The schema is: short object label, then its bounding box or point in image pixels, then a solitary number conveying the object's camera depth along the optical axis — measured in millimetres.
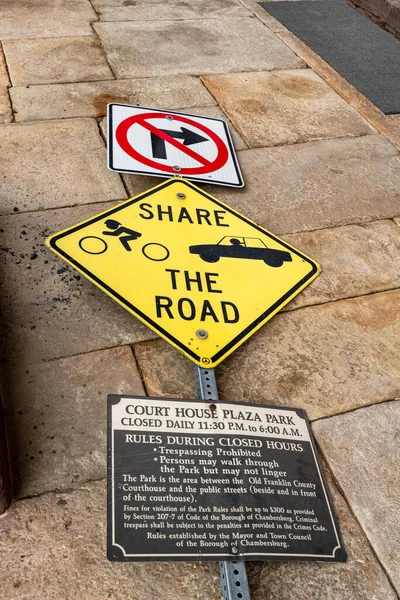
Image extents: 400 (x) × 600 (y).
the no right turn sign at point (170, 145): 3699
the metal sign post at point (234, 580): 1967
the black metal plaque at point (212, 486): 2021
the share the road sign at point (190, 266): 2732
